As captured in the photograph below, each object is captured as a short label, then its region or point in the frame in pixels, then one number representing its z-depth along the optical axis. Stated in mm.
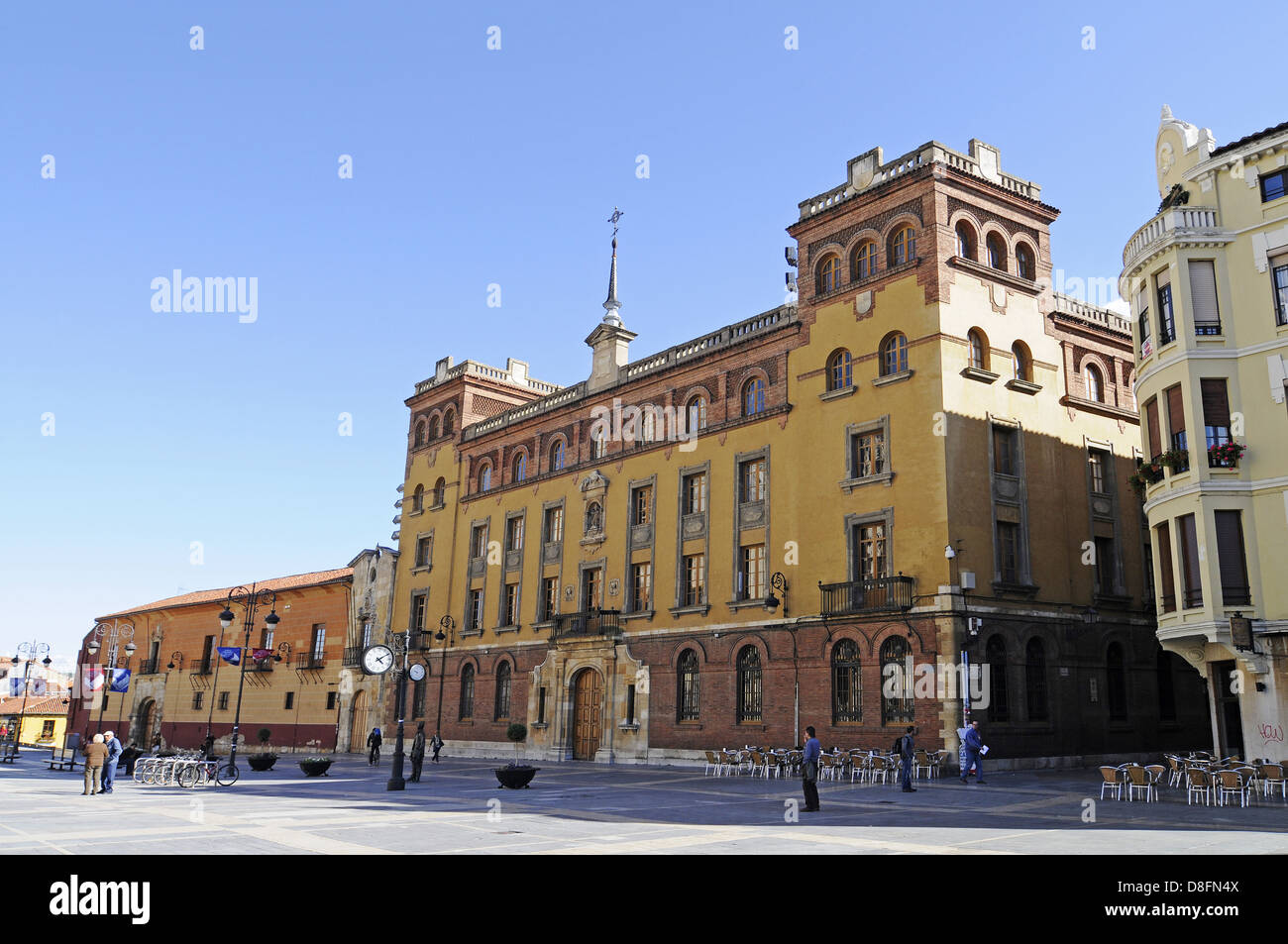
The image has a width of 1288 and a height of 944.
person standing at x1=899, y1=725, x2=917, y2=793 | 22228
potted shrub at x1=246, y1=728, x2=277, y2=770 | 30078
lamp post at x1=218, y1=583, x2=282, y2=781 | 54812
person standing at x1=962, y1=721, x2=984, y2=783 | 24016
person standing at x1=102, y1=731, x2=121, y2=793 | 22844
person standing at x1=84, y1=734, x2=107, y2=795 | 21750
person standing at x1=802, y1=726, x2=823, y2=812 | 17969
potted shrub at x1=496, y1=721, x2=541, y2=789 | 22953
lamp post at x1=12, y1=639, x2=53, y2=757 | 41156
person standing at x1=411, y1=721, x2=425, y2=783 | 25172
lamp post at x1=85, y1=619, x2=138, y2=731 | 68562
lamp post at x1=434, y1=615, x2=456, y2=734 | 45375
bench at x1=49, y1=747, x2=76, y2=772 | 35875
